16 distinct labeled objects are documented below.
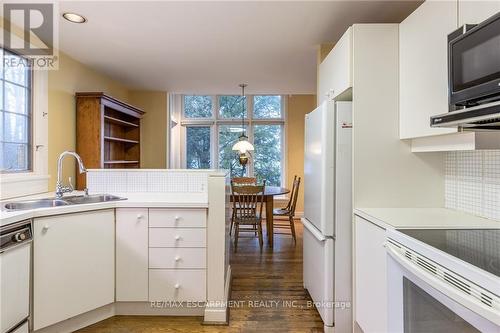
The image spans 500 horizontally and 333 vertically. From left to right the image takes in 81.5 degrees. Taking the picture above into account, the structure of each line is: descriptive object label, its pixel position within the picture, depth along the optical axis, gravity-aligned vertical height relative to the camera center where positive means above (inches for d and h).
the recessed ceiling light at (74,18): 90.9 +47.7
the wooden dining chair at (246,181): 191.1 -9.2
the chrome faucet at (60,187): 90.3 -6.6
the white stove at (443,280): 33.0 -15.2
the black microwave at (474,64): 41.6 +16.2
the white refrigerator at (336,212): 75.0 -11.7
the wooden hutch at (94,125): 131.4 +19.7
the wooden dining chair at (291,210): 166.4 -25.3
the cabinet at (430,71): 54.3 +20.9
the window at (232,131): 245.8 +30.6
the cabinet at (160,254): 84.4 -25.5
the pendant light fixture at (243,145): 185.9 +14.2
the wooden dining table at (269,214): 156.8 -26.0
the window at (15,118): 93.0 +16.6
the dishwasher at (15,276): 60.9 -24.1
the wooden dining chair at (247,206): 146.4 -20.6
